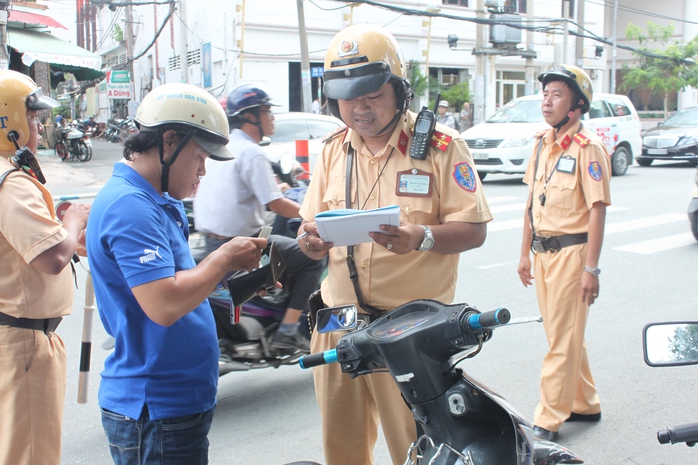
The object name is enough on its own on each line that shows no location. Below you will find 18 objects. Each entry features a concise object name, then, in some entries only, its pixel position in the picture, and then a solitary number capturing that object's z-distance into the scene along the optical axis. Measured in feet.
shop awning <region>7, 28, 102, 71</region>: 59.31
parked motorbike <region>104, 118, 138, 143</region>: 87.91
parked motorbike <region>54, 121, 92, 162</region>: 68.18
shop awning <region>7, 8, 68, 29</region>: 65.22
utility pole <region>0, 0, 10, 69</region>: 31.96
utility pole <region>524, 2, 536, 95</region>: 82.33
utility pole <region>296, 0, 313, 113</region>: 64.03
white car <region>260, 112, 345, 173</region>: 31.73
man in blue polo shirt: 6.43
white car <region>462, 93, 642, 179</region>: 45.19
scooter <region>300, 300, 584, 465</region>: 6.03
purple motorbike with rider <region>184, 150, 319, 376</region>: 14.03
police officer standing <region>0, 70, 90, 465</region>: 8.14
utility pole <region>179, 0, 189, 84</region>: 73.97
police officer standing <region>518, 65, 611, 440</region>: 12.06
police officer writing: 8.34
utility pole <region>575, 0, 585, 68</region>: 88.02
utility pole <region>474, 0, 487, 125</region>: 74.49
